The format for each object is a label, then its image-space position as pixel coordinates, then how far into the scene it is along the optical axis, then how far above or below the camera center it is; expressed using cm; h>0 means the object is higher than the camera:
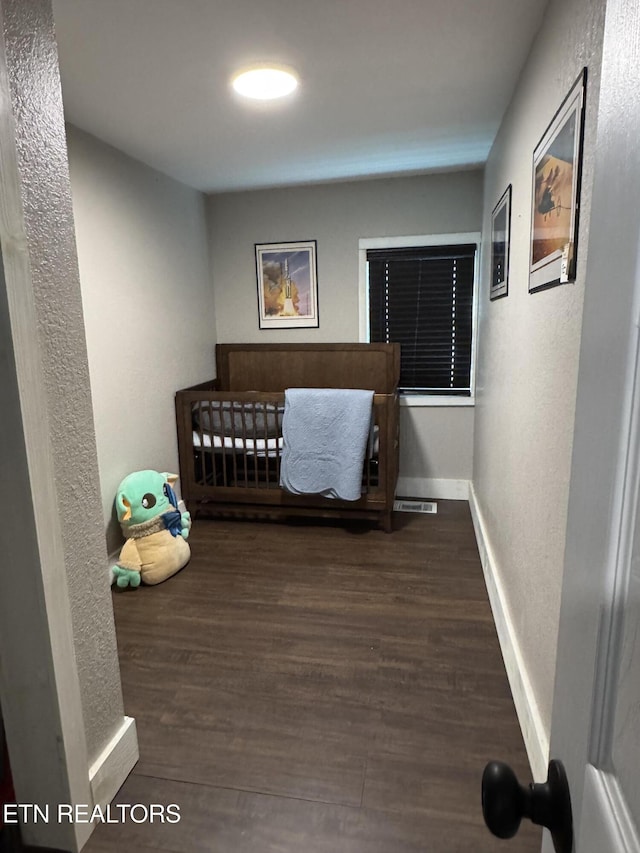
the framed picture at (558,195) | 124 +37
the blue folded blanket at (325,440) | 313 -64
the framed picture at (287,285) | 385 +38
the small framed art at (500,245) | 228 +41
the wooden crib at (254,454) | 323 -77
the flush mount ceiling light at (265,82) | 199 +100
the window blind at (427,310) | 368 +17
